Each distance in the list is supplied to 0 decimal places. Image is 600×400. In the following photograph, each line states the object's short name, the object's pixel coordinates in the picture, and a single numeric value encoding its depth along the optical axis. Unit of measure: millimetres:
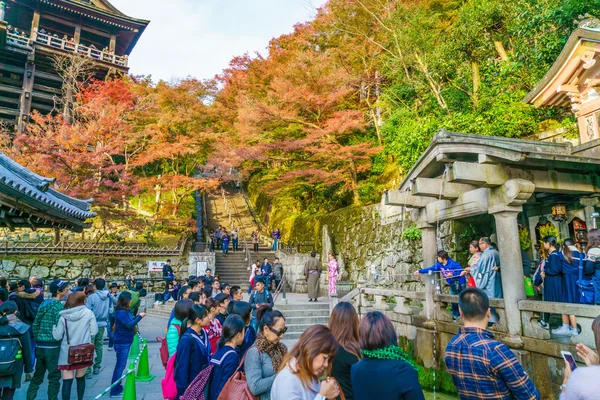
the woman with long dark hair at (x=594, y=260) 4996
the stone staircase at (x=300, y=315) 10763
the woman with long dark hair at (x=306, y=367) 2369
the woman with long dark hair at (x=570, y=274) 5426
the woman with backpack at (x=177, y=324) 4395
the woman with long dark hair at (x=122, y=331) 5559
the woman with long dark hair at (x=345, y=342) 2836
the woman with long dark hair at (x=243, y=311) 3950
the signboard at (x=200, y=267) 18438
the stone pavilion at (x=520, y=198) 5508
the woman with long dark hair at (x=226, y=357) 3154
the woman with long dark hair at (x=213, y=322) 4588
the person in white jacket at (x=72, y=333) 4789
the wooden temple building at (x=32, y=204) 5496
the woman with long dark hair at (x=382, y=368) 2283
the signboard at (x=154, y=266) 17252
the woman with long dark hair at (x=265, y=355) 2770
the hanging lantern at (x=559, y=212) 8047
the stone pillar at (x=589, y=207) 7676
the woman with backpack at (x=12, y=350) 4195
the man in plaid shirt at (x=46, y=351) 4762
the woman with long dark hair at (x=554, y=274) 5632
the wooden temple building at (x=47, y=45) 25812
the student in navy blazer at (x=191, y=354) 3554
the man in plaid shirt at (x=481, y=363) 2346
